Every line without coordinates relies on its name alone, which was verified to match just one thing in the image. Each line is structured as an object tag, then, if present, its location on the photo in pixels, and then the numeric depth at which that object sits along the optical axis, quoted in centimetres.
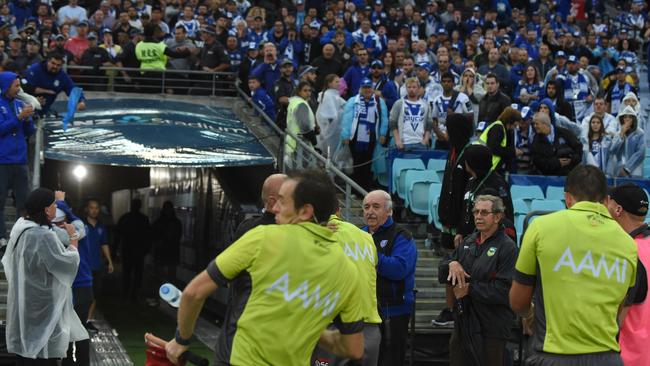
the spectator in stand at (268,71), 1820
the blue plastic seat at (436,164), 1457
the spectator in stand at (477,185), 962
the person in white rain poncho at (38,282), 912
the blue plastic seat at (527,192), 1353
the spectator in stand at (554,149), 1446
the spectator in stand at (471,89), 1630
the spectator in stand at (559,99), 1681
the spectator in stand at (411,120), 1517
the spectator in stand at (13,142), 1323
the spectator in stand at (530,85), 1772
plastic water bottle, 529
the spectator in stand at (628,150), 1548
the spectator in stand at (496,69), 1841
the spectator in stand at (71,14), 2127
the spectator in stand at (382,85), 1677
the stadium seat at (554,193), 1376
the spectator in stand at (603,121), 1583
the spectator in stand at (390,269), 888
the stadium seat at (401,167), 1440
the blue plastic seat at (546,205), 1297
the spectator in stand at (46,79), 1511
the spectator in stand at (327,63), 1902
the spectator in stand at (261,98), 1789
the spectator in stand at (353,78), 1781
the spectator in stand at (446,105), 1543
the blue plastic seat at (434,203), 1327
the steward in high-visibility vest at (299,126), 1561
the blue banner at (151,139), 1482
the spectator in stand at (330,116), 1622
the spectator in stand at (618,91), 1959
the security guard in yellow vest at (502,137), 1189
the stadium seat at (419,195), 1382
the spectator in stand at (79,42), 1975
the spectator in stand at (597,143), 1559
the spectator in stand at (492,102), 1484
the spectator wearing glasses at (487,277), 854
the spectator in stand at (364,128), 1547
